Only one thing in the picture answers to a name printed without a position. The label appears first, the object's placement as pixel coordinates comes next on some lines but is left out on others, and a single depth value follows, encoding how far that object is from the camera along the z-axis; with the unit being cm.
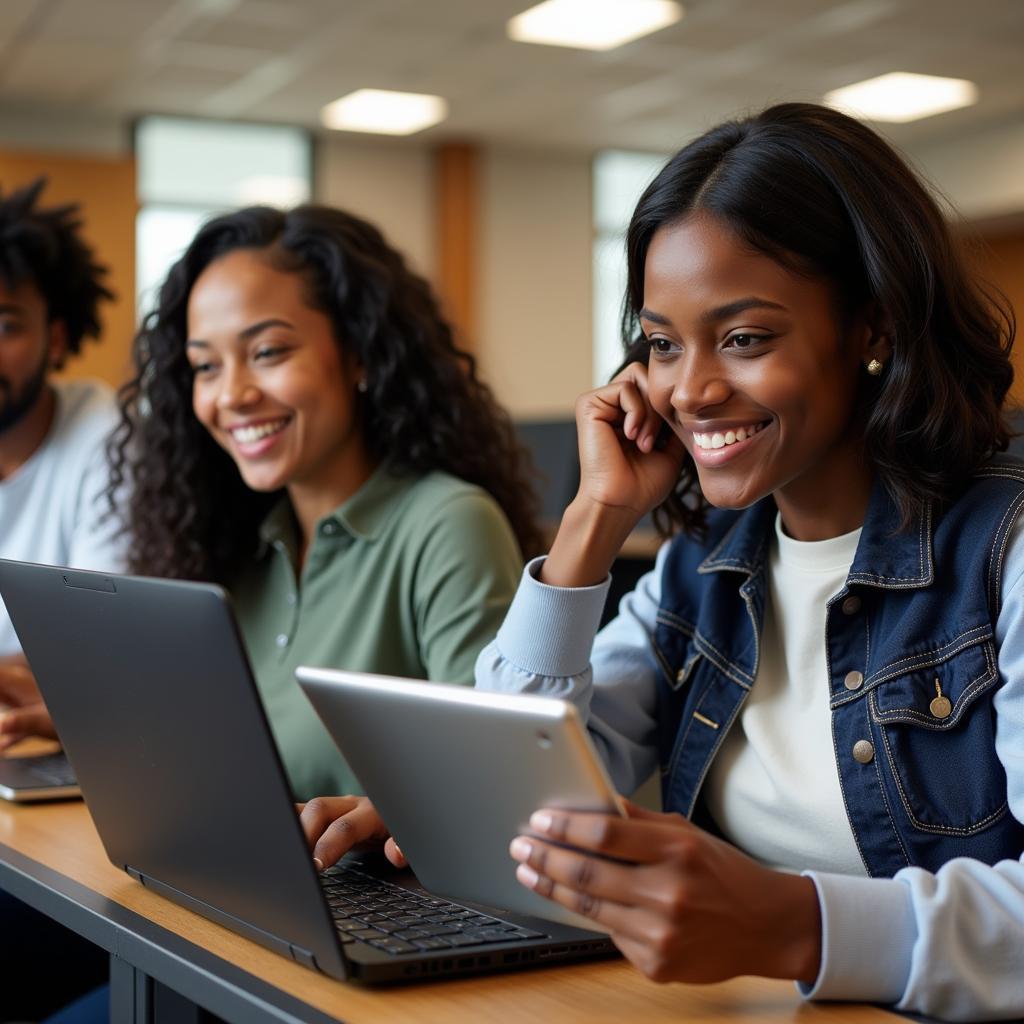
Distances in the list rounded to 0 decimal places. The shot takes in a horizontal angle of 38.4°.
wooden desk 84
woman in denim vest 107
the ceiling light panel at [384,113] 711
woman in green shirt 168
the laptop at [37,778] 143
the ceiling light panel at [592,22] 568
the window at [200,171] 750
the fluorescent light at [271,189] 777
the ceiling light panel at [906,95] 684
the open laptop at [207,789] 85
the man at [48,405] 237
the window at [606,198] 860
